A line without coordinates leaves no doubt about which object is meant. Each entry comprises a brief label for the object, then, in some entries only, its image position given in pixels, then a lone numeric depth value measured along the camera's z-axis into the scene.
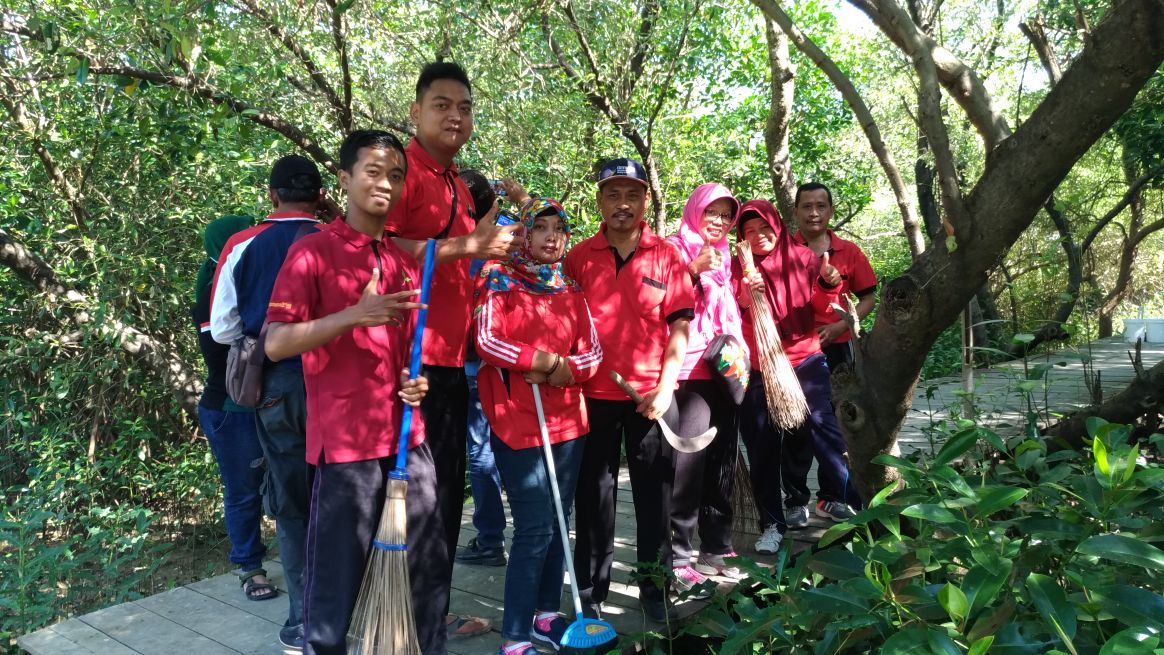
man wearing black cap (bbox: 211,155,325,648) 3.23
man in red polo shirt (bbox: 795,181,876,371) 4.39
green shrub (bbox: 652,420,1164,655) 1.74
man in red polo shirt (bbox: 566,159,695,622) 3.31
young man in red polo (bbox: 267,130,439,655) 2.50
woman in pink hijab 3.65
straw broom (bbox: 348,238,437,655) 2.59
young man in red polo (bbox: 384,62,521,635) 2.94
